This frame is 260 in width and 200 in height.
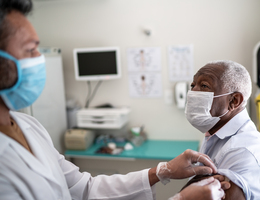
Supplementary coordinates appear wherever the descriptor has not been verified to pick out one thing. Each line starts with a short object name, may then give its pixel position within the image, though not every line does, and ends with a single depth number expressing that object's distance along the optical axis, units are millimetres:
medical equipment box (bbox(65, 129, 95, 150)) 2822
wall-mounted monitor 2871
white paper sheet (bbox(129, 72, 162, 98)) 2965
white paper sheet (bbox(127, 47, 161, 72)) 2914
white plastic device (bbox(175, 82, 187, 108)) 2742
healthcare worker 844
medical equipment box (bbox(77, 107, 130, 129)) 2846
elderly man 1052
